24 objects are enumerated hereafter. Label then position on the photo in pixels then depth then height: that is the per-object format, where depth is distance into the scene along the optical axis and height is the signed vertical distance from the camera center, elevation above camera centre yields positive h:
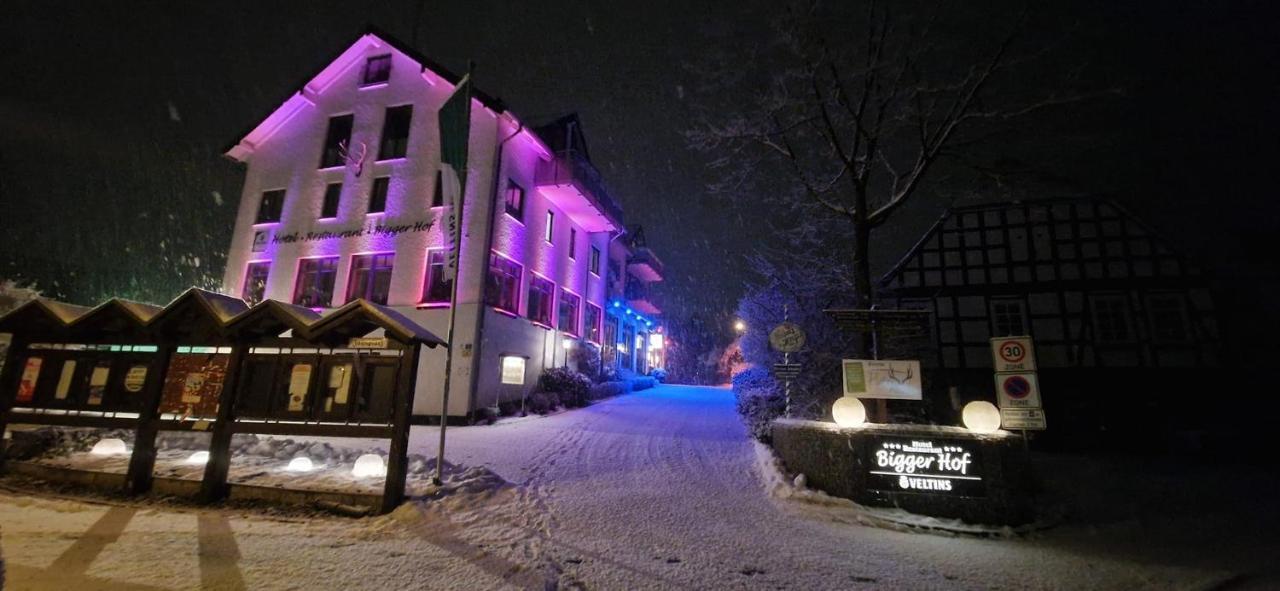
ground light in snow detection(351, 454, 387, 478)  7.32 -1.29
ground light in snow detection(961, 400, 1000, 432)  7.67 -0.33
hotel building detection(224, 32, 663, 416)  16.14 +6.27
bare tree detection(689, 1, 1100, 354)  11.12 +6.44
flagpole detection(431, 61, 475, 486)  7.34 +2.42
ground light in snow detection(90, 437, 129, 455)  8.53 -1.28
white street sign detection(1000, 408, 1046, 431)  7.54 -0.33
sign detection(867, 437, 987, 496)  7.30 -1.11
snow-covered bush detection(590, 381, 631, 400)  21.19 -0.12
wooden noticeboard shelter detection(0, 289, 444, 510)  6.59 +0.06
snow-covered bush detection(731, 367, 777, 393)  17.40 +0.45
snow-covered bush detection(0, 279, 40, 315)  21.08 +3.60
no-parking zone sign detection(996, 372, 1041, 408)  7.67 +0.10
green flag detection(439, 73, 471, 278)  8.49 +4.23
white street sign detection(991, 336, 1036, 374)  7.93 +0.72
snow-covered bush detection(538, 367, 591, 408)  18.59 +0.02
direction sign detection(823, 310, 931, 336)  9.67 +1.48
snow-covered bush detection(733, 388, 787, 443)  11.45 -0.49
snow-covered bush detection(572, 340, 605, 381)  22.94 +1.26
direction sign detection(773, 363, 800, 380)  11.36 +0.49
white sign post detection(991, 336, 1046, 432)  7.64 +0.22
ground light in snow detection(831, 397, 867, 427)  8.28 -0.33
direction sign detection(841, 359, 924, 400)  8.69 +0.26
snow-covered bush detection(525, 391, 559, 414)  16.92 -0.61
